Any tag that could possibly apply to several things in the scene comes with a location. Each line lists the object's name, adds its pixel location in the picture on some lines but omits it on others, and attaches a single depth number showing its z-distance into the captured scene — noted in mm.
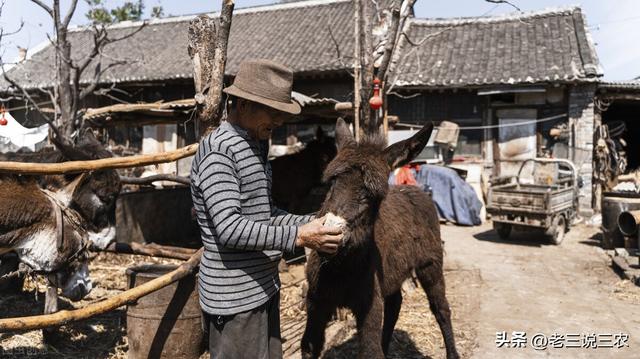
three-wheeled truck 10820
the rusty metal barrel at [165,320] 3914
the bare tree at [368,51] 6148
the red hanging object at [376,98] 6367
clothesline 14531
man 2295
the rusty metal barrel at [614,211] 9859
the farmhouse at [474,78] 14289
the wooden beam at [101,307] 2928
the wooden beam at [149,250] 4688
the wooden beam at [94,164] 3107
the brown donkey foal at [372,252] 3012
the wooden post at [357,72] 6443
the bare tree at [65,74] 10633
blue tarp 13969
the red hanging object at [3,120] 7293
